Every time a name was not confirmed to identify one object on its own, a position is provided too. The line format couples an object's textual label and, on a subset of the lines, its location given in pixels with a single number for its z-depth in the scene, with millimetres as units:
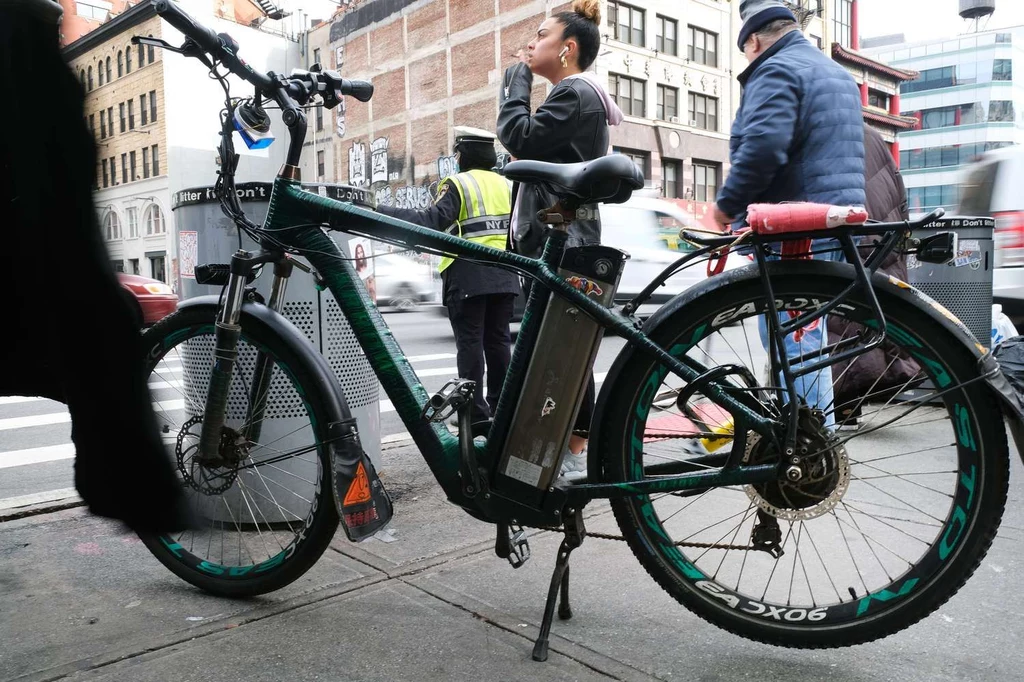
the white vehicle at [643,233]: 15422
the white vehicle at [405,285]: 21141
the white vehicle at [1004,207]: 7883
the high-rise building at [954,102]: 79500
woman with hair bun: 3729
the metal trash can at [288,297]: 3539
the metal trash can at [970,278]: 6352
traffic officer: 4680
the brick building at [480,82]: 37031
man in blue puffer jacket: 3441
